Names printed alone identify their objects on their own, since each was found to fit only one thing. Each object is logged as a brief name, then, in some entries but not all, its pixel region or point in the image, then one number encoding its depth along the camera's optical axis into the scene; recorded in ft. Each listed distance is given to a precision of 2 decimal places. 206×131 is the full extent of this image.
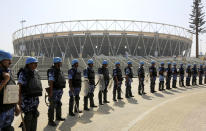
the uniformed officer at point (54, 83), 17.17
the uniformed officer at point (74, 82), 20.81
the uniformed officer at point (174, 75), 46.34
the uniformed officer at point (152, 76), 38.46
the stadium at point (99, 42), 136.56
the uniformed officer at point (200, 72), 54.74
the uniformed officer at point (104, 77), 27.37
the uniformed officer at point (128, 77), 32.88
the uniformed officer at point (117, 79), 30.37
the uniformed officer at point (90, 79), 23.97
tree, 160.76
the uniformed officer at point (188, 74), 50.62
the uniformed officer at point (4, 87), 9.71
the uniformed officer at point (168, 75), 43.86
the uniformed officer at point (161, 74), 41.07
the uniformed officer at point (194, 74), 53.21
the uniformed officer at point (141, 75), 35.91
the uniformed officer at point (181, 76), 48.98
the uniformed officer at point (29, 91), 12.92
